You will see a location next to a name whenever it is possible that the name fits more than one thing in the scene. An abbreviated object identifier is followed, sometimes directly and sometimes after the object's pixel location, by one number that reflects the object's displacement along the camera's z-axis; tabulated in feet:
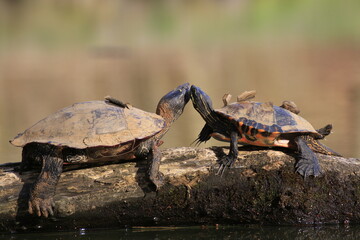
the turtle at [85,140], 31.94
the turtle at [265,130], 33.22
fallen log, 32.24
